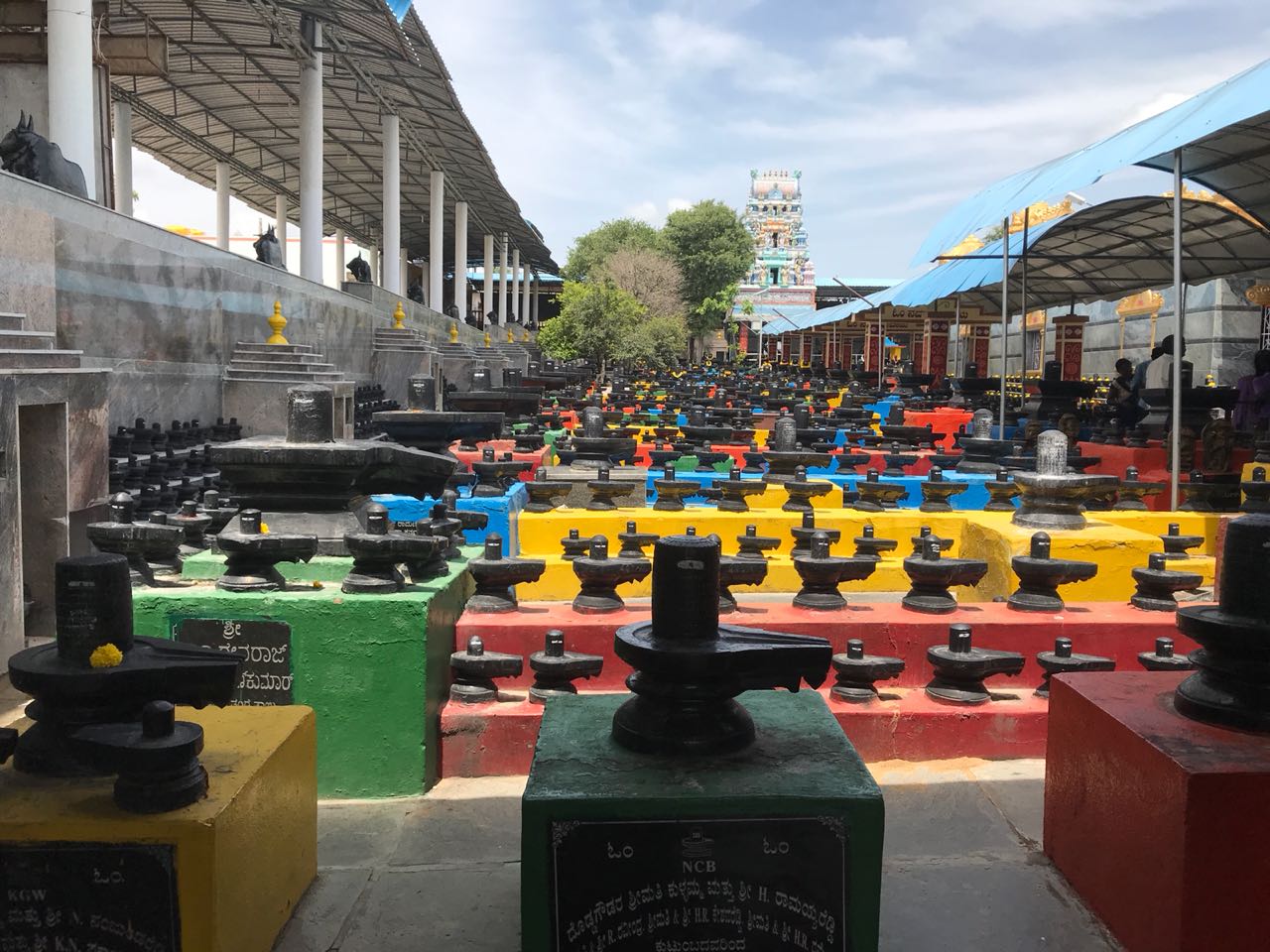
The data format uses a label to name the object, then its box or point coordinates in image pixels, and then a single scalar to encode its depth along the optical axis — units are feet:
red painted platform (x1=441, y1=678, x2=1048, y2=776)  13.23
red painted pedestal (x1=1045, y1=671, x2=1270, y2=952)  7.54
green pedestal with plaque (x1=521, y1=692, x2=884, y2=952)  6.78
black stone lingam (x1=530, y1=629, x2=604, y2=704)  13.17
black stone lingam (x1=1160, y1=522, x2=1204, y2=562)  17.43
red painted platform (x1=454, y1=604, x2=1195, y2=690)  14.21
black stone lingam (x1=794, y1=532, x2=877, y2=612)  15.03
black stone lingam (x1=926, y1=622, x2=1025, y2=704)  13.33
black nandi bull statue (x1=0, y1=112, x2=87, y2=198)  32.94
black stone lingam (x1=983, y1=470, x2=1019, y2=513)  22.81
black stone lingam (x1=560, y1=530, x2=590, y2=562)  16.81
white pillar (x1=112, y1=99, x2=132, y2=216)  80.09
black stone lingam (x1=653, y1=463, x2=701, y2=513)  22.31
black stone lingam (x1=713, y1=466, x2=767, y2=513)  22.50
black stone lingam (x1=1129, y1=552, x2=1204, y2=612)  14.99
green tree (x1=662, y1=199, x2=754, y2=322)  179.42
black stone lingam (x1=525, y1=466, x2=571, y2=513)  21.97
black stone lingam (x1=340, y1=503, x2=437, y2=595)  12.48
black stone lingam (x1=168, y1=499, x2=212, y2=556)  15.26
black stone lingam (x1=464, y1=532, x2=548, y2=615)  14.64
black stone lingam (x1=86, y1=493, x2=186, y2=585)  12.87
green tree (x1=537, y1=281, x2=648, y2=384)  101.19
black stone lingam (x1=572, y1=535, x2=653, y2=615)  14.97
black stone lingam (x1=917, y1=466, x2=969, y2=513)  23.48
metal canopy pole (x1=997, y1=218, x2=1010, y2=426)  43.17
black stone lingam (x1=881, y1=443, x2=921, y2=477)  30.15
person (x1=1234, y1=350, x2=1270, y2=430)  39.55
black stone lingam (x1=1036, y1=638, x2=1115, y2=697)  13.17
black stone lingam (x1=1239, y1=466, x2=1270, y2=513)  21.17
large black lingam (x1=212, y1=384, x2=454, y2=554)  14.14
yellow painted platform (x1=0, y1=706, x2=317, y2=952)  7.06
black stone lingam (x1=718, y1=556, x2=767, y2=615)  14.99
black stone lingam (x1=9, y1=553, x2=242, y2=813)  7.19
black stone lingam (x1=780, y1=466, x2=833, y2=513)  22.77
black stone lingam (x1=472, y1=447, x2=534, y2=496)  22.34
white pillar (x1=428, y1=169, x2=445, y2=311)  103.43
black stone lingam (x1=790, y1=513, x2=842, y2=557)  16.05
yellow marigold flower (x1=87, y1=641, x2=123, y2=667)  7.55
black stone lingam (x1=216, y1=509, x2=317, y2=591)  12.67
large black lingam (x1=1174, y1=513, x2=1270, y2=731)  8.01
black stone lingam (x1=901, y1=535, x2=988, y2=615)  15.06
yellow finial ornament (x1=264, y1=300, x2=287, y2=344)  44.21
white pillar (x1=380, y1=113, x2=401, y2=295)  84.69
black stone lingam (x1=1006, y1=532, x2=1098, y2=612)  15.20
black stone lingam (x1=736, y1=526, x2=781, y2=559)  17.30
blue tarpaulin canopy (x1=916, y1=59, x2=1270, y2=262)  27.17
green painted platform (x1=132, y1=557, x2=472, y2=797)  12.46
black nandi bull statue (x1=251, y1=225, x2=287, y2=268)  61.00
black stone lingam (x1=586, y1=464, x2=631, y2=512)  22.43
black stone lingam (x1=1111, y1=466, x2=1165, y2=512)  23.85
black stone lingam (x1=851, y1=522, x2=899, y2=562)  17.30
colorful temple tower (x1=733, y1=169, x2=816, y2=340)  215.51
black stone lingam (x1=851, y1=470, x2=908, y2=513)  22.84
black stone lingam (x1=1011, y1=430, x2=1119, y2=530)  18.86
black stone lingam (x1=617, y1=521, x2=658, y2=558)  16.81
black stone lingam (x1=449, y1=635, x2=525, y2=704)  13.19
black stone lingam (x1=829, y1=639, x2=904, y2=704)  13.28
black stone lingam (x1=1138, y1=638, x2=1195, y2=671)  12.53
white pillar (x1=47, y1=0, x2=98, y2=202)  38.91
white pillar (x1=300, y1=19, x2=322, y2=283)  68.33
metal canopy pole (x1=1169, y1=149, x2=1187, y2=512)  25.55
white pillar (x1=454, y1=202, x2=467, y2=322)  118.32
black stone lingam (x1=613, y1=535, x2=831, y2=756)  7.23
